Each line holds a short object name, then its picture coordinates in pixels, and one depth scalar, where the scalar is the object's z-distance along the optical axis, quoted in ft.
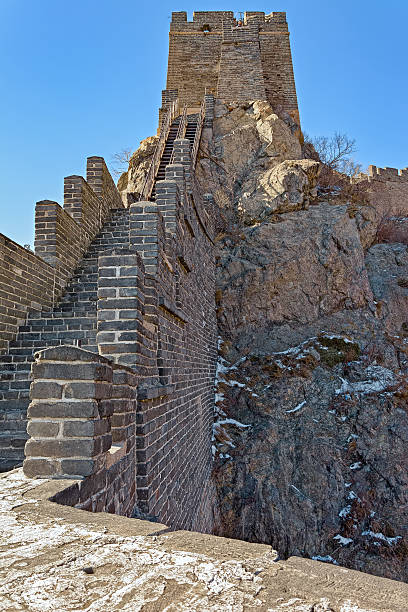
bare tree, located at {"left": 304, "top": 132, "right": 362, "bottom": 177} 59.77
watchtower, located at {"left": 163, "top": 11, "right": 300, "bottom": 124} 60.54
